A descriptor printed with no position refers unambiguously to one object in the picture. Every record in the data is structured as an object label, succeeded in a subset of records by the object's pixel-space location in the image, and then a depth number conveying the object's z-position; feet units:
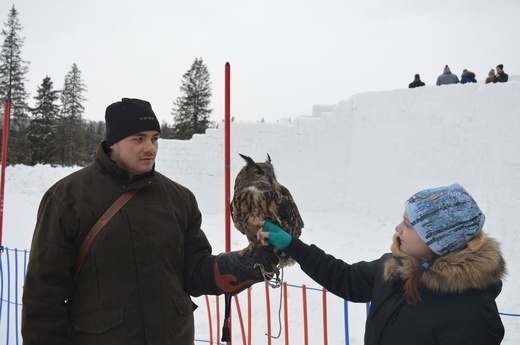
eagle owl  7.10
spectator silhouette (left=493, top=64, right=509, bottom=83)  32.45
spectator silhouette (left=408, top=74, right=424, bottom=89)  35.65
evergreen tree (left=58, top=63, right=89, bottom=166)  93.56
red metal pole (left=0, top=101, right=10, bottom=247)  15.47
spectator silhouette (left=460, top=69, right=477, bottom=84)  34.65
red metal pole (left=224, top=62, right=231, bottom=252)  10.73
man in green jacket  5.30
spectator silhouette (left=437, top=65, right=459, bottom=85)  34.53
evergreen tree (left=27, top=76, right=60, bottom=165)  87.51
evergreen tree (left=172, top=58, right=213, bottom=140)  81.76
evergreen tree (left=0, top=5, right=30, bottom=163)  87.25
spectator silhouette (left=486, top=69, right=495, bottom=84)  33.40
